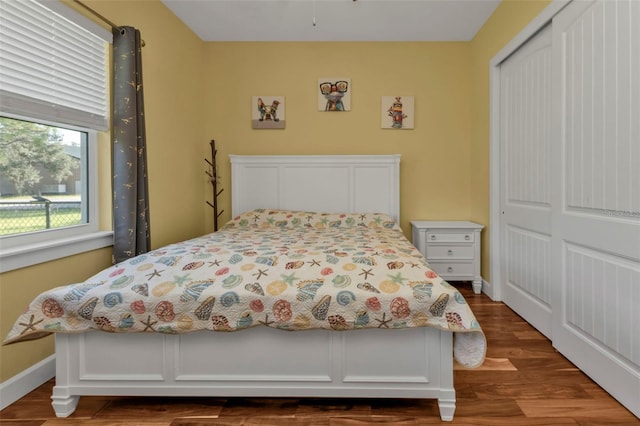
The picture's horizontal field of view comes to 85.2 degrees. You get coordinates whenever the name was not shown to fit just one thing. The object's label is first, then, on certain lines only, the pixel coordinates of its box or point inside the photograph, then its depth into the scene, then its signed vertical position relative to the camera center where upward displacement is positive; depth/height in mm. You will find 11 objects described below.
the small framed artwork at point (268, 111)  3561 +967
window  1669 +437
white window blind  1637 +747
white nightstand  3174 -430
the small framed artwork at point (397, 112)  3512 +936
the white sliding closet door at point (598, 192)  1515 +53
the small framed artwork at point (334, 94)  3523 +1129
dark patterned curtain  2160 +391
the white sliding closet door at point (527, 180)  2256 +172
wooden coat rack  3572 +268
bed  1438 -532
